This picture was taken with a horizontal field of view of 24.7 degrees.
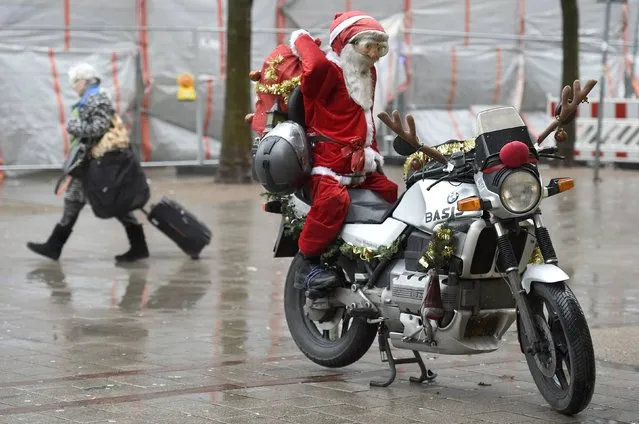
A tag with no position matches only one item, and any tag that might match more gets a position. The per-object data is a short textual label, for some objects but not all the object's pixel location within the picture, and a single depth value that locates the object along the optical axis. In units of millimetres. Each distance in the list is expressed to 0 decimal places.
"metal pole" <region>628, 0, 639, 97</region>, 27516
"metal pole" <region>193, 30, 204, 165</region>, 22562
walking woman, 12492
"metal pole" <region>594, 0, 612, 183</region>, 19655
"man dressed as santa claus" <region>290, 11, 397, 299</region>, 7430
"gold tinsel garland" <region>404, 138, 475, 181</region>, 6983
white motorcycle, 6473
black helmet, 7410
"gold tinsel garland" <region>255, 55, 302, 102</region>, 7629
